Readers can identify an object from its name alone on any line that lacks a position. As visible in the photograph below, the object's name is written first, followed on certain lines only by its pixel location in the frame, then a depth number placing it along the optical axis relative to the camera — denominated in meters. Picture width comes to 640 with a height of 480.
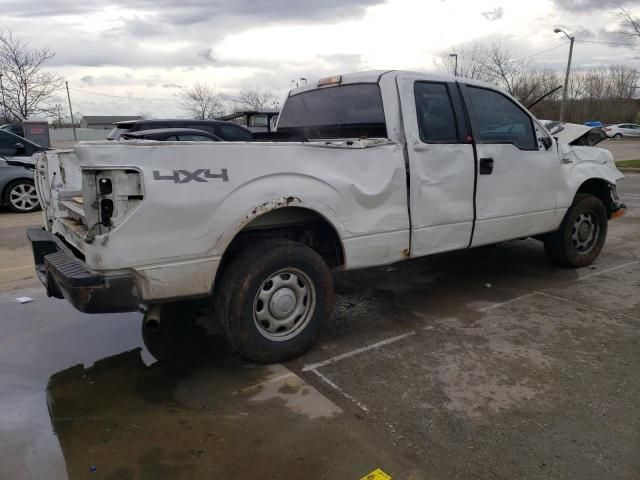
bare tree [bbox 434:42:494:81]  36.34
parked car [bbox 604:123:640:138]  41.41
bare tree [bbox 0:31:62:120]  23.80
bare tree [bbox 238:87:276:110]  50.84
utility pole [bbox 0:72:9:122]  23.69
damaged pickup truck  2.93
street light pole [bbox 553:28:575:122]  29.39
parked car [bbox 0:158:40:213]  9.95
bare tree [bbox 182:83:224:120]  48.91
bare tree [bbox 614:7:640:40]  18.19
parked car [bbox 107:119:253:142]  10.48
